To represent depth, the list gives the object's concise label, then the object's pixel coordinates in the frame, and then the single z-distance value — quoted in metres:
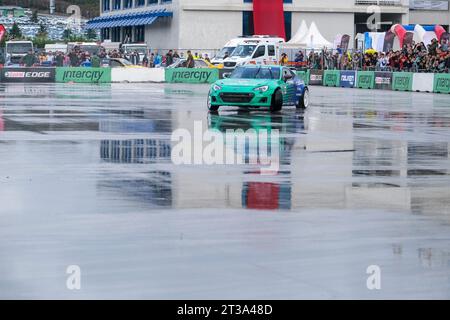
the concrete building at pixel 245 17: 78.69
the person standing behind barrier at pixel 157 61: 68.88
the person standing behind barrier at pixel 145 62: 70.25
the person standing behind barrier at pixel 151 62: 69.81
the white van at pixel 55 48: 81.00
